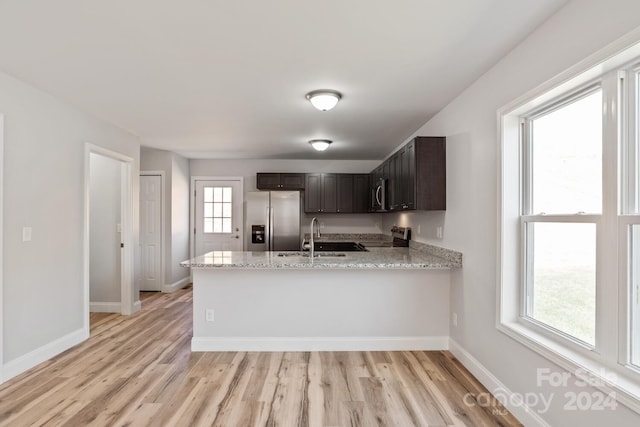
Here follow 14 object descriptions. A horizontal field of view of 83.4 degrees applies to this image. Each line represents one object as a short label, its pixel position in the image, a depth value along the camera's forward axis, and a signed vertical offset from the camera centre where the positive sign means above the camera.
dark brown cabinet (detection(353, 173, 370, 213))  6.54 +0.40
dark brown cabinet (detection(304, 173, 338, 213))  6.51 +0.41
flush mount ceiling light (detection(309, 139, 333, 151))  5.02 +0.99
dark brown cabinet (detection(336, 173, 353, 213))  6.53 +0.42
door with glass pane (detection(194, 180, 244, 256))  6.76 -0.05
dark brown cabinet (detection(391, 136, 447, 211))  3.57 +0.41
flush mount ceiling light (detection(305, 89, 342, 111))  3.12 +1.01
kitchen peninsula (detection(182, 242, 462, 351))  3.47 -0.91
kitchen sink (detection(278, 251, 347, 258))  3.95 -0.45
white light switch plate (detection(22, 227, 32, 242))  3.01 -0.18
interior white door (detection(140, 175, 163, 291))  6.20 -0.36
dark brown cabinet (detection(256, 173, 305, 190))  6.45 +0.59
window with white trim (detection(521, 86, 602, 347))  1.86 +0.03
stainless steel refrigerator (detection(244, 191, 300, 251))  6.17 -0.11
